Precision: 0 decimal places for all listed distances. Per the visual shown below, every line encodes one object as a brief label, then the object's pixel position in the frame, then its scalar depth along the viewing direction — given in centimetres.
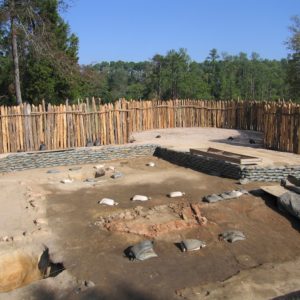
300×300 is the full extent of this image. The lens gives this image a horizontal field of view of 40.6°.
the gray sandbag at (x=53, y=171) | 1022
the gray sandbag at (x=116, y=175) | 961
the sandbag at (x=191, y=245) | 545
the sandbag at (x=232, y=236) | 579
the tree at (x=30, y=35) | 1495
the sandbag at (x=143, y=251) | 517
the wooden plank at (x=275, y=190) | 736
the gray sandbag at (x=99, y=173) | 1002
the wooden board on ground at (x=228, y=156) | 912
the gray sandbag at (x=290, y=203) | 658
